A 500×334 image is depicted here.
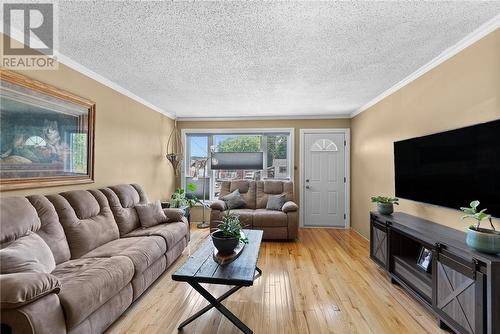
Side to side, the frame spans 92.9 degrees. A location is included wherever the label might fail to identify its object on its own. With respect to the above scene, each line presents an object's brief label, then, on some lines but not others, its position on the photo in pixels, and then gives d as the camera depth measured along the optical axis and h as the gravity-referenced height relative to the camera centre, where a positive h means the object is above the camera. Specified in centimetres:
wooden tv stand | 154 -84
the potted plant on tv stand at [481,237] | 158 -45
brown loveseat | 412 -77
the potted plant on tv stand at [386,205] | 292 -43
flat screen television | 180 +3
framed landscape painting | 200 +33
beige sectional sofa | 134 -78
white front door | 510 -20
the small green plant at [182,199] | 428 -59
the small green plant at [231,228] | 220 -55
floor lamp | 530 -4
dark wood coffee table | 174 -80
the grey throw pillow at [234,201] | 464 -62
